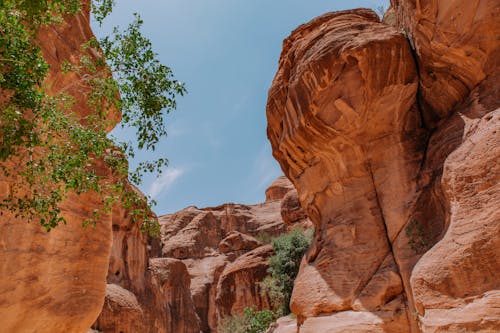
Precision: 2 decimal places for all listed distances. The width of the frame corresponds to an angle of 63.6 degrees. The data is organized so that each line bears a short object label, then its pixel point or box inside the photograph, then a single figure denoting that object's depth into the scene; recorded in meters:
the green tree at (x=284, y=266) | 22.39
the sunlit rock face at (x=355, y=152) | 12.59
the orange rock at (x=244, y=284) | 26.98
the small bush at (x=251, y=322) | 21.91
